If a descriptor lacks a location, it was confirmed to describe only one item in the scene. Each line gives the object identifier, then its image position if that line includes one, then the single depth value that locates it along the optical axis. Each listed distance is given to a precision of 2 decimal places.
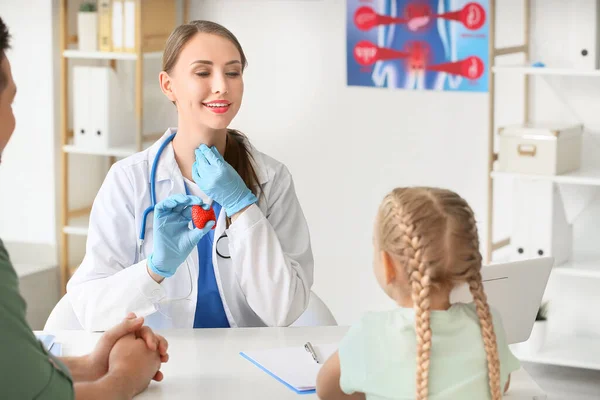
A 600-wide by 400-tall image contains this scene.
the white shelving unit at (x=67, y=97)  3.83
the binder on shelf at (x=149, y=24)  3.85
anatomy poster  3.70
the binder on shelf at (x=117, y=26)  3.88
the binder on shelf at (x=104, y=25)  3.91
